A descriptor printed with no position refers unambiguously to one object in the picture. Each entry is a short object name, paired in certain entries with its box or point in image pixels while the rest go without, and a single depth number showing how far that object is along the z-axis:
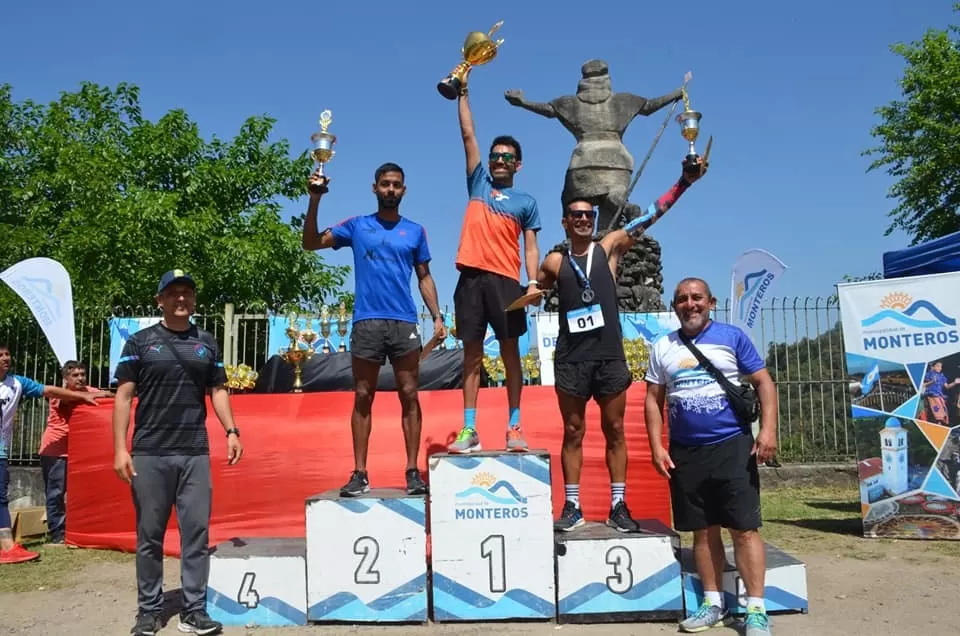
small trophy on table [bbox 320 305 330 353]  9.47
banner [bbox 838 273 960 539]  6.14
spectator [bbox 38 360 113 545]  6.74
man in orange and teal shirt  4.35
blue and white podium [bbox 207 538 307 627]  4.11
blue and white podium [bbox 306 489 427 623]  4.06
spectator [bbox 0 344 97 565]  5.84
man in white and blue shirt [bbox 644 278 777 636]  3.60
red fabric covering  6.04
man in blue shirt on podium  4.22
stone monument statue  11.30
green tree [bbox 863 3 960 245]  15.15
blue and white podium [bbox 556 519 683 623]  3.97
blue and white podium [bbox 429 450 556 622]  4.00
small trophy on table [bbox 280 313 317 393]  7.14
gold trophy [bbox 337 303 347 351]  8.34
